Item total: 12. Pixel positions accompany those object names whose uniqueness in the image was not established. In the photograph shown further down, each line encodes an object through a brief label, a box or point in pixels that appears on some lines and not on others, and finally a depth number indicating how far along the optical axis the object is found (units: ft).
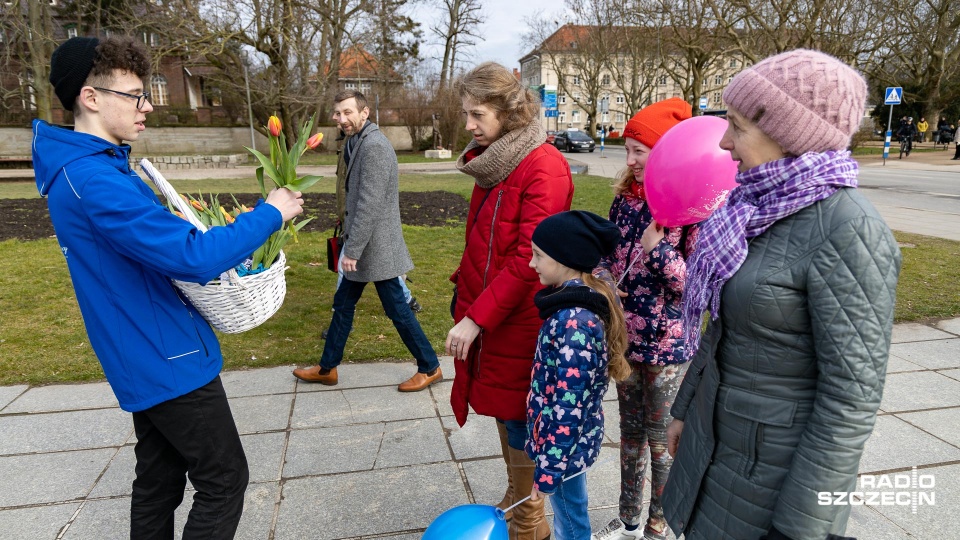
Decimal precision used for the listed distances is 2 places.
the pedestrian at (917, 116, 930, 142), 120.88
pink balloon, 7.08
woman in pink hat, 4.49
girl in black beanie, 6.53
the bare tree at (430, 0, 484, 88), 123.44
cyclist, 88.74
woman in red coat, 7.53
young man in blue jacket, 5.96
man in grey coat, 13.07
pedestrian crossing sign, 70.26
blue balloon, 6.23
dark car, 125.90
